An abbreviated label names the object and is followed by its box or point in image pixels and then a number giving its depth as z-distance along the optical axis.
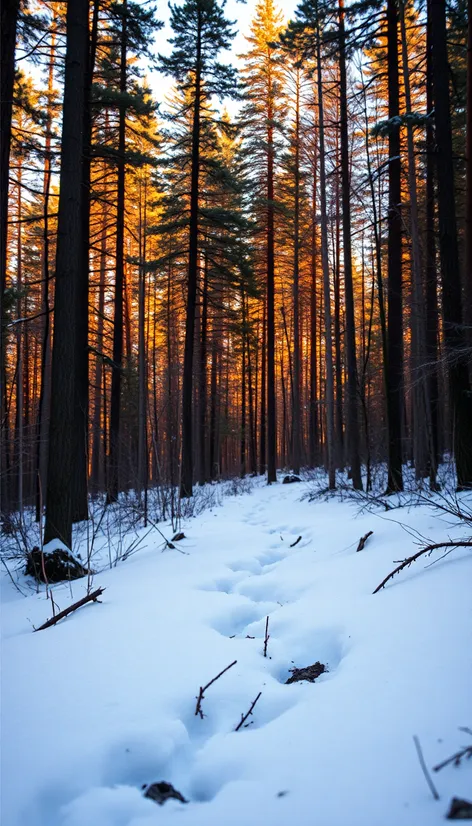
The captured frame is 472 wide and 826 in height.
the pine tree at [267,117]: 14.88
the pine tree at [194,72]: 11.32
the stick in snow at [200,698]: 1.66
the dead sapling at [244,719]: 1.55
